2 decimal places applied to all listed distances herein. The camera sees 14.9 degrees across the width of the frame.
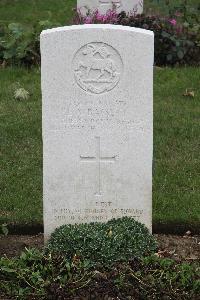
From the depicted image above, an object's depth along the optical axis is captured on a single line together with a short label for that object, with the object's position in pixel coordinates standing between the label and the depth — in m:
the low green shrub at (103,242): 4.86
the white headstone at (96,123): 4.87
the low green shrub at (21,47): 9.61
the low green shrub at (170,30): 9.82
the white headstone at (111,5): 11.40
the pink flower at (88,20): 10.53
